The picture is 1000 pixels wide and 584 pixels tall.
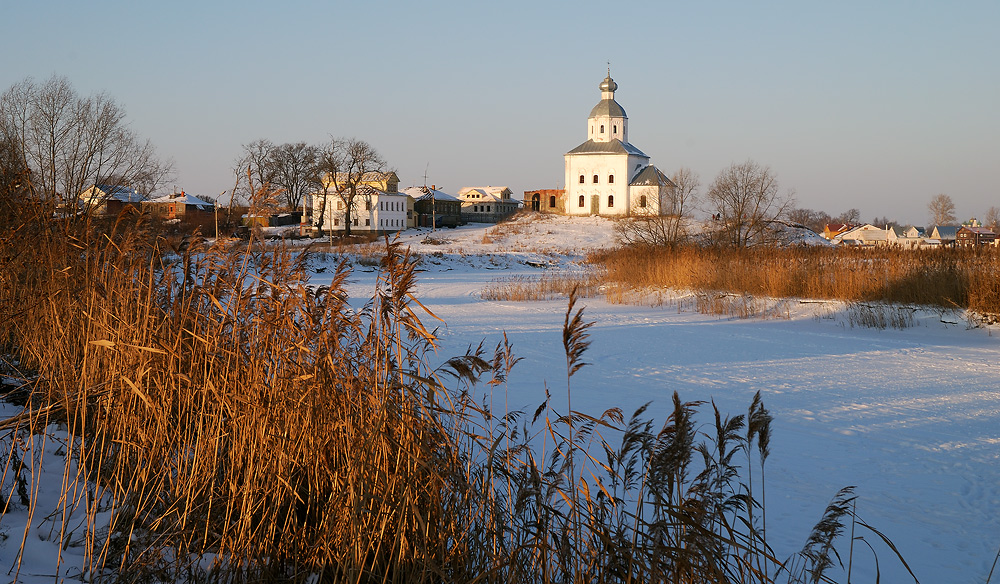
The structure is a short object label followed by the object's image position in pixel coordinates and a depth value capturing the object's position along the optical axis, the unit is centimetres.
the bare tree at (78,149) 2911
